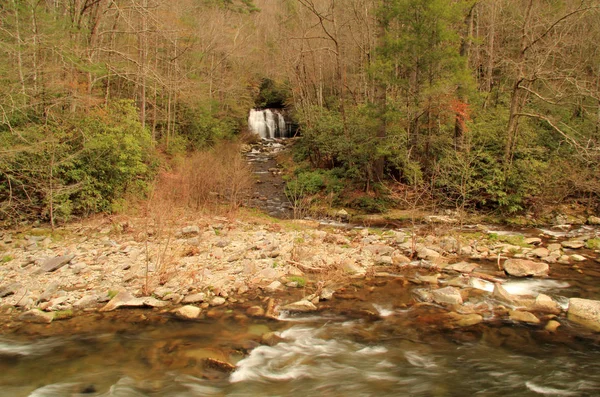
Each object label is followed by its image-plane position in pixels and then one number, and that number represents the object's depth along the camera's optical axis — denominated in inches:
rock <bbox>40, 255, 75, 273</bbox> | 306.9
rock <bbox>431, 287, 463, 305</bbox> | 261.7
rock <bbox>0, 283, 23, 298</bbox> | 263.4
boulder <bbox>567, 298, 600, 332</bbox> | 233.3
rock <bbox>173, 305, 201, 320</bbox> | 242.7
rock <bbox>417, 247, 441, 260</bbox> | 357.0
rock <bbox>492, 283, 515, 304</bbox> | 261.4
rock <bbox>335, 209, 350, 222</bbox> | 585.8
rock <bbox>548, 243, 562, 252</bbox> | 383.9
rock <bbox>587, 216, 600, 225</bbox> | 500.1
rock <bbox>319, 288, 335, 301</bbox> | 273.1
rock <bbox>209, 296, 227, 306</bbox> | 260.6
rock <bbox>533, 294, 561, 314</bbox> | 252.2
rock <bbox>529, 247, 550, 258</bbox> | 364.6
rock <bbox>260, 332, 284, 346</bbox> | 218.2
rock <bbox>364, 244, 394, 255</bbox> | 373.7
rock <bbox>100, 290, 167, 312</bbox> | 251.4
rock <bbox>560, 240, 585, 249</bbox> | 393.1
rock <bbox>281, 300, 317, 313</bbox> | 254.1
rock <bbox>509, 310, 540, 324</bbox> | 239.1
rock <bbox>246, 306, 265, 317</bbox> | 248.1
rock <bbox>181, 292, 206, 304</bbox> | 262.4
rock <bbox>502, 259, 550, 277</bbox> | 315.9
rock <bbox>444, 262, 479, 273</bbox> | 326.6
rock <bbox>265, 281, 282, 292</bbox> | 284.4
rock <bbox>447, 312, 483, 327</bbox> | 237.7
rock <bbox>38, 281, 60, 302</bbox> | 258.0
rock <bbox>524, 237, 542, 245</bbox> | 411.8
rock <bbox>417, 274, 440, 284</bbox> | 301.3
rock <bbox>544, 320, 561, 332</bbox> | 229.6
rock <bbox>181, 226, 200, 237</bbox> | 417.9
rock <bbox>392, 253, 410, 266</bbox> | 346.3
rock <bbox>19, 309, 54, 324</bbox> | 233.3
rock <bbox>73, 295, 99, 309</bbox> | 251.3
